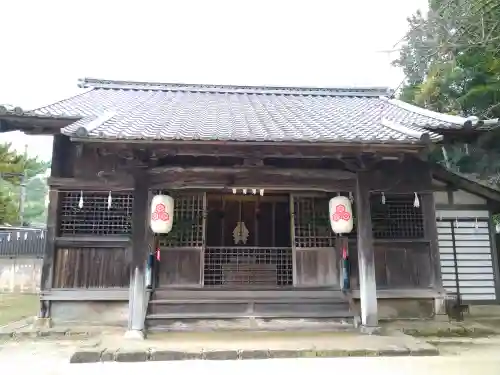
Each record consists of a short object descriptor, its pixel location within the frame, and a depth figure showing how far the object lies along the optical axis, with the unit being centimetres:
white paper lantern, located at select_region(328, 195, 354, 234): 786
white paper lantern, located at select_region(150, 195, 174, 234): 749
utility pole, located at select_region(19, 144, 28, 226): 1925
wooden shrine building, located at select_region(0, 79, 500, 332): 724
